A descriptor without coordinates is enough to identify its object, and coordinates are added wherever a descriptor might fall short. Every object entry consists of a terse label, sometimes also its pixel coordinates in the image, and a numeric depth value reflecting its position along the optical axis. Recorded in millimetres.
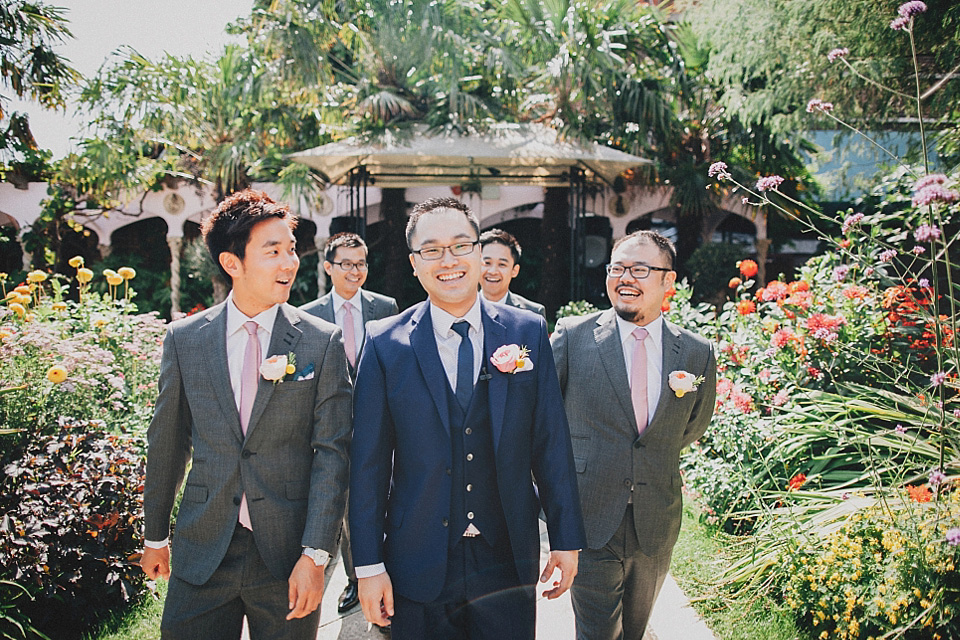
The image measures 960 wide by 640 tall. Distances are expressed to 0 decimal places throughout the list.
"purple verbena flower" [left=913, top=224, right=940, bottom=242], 2347
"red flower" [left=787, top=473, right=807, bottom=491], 3762
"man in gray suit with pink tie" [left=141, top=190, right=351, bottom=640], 2209
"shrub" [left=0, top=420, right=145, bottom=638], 3057
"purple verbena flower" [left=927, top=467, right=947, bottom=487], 2469
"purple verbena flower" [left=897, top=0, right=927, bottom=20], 2662
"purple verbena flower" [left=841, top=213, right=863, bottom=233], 3716
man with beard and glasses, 2664
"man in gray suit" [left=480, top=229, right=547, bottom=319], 4820
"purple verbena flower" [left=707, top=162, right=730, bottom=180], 3201
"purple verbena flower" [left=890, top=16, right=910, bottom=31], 2769
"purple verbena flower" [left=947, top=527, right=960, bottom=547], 2258
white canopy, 8977
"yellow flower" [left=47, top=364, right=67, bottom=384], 3693
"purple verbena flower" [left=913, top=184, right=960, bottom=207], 2250
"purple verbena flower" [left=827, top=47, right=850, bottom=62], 3193
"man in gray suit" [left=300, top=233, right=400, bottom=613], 4785
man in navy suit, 2029
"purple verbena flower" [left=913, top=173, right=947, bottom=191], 2342
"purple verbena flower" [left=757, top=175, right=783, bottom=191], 3170
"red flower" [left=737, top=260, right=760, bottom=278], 5359
